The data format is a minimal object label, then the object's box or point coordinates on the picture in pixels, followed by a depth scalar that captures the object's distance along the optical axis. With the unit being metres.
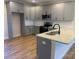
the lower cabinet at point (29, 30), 4.43
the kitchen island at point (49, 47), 1.24
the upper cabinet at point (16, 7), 3.64
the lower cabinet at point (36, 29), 4.54
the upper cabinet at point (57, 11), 3.96
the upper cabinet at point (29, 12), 4.46
